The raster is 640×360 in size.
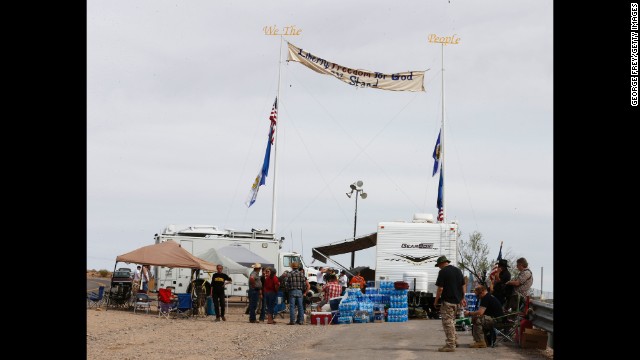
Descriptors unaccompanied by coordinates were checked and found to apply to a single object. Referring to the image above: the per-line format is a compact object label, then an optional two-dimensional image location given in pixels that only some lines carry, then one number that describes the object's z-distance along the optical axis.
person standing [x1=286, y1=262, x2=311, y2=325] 25.62
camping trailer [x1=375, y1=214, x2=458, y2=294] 29.91
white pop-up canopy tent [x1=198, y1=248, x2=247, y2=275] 30.09
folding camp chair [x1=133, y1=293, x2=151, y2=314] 29.64
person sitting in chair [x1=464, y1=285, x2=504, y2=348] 16.80
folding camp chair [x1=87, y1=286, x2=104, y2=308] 30.95
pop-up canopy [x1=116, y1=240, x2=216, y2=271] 28.17
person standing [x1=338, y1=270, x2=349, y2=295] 35.88
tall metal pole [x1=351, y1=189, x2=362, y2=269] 45.66
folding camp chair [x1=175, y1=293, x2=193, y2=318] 27.45
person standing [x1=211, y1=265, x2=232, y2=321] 26.62
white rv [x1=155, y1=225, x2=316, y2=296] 32.62
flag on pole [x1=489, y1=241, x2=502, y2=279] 21.25
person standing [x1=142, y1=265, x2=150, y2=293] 35.09
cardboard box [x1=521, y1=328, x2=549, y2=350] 16.47
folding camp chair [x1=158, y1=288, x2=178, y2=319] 27.64
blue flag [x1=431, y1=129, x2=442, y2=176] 42.56
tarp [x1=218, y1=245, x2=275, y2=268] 31.14
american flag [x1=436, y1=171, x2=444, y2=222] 41.94
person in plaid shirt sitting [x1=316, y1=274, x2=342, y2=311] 27.94
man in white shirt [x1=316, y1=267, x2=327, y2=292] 36.06
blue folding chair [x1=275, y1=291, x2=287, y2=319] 28.80
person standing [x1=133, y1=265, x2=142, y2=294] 33.72
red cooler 25.94
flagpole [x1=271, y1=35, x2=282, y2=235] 43.44
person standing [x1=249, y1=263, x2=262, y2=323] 26.41
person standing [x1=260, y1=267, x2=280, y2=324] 26.02
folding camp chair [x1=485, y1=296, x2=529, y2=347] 16.92
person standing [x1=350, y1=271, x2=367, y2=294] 28.55
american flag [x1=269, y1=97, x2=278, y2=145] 42.66
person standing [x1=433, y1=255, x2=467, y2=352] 16.05
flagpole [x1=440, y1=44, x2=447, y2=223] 41.91
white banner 39.53
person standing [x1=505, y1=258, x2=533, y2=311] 17.88
